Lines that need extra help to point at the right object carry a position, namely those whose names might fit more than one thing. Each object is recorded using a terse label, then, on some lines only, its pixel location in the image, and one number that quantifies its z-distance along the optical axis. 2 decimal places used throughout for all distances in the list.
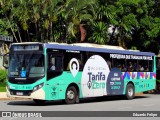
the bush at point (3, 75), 35.80
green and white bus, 21.67
